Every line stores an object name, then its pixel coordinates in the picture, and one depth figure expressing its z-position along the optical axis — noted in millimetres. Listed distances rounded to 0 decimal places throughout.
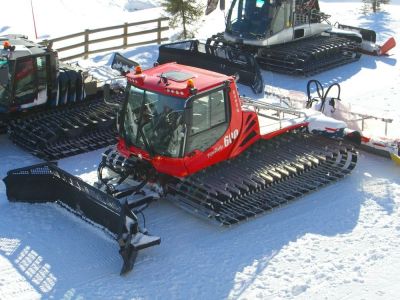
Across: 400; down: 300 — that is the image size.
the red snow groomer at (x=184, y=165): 10414
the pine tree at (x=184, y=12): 21844
